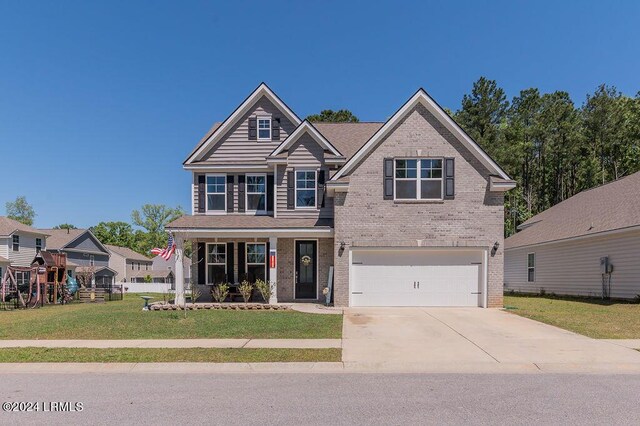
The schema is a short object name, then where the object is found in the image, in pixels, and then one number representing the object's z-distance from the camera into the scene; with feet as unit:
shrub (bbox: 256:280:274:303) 55.77
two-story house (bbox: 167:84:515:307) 53.62
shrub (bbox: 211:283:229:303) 55.93
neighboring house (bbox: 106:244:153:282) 189.67
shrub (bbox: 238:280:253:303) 55.42
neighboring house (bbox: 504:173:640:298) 59.31
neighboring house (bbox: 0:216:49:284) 108.88
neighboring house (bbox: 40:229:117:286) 139.85
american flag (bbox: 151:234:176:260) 53.83
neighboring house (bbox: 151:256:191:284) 226.77
